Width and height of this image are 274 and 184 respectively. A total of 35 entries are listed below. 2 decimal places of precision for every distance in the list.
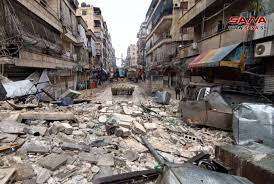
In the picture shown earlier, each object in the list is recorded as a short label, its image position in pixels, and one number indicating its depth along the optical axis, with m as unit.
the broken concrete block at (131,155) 3.36
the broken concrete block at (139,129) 4.60
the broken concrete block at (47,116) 4.50
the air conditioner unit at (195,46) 9.34
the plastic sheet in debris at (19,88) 6.21
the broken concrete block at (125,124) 4.58
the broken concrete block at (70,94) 8.16
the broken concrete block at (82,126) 4.56
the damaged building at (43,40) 6.65
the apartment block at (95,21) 29.69
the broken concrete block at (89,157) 3.10
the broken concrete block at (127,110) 6.08
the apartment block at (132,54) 61.54
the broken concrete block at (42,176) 2.55
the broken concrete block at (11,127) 3.68
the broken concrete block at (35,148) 3.19
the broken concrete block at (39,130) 3.86
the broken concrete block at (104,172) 2.80
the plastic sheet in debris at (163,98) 8.48
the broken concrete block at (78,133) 4.10
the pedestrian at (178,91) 10.45
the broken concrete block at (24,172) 2.55
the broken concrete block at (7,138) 3.36
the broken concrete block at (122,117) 5.04
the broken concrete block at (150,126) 4.92
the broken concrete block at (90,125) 4.68
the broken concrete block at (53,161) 2.81
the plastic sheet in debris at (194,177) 1.77
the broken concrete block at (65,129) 4.05
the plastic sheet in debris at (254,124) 3.94
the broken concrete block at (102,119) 5.07
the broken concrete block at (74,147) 3.38
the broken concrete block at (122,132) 4.16
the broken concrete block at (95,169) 2.89
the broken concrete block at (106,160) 3.07
